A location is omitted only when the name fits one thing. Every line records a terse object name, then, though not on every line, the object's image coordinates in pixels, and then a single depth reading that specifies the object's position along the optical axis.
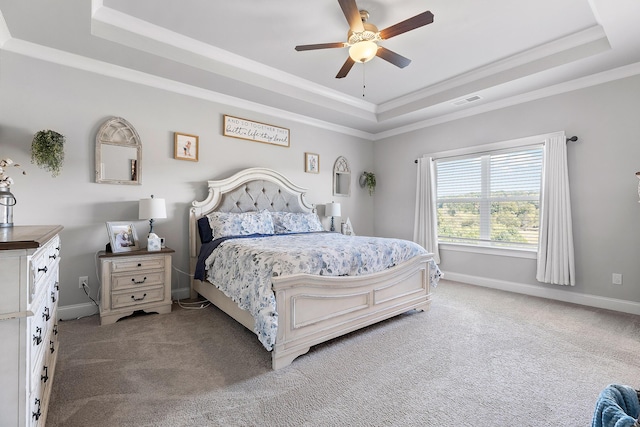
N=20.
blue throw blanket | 0.71
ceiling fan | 2.18
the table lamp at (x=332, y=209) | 4.86
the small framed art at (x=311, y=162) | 4.86
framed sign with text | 4.03
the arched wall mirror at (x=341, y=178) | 5.28
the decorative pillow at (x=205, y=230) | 3.48
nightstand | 2.78
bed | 2.11
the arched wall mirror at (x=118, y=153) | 3.11
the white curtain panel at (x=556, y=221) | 3.52
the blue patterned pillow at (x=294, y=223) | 3.98
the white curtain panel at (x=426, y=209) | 4.82
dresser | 1.02
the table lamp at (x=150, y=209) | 3.04
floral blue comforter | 2.08
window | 3.94
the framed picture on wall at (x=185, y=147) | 3.59
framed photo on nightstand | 2.95
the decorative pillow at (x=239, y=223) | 3.46
